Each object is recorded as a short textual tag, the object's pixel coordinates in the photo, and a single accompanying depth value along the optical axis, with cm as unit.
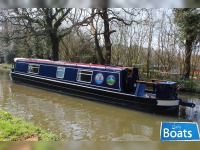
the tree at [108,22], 1535
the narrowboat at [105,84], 864
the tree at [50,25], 1748
